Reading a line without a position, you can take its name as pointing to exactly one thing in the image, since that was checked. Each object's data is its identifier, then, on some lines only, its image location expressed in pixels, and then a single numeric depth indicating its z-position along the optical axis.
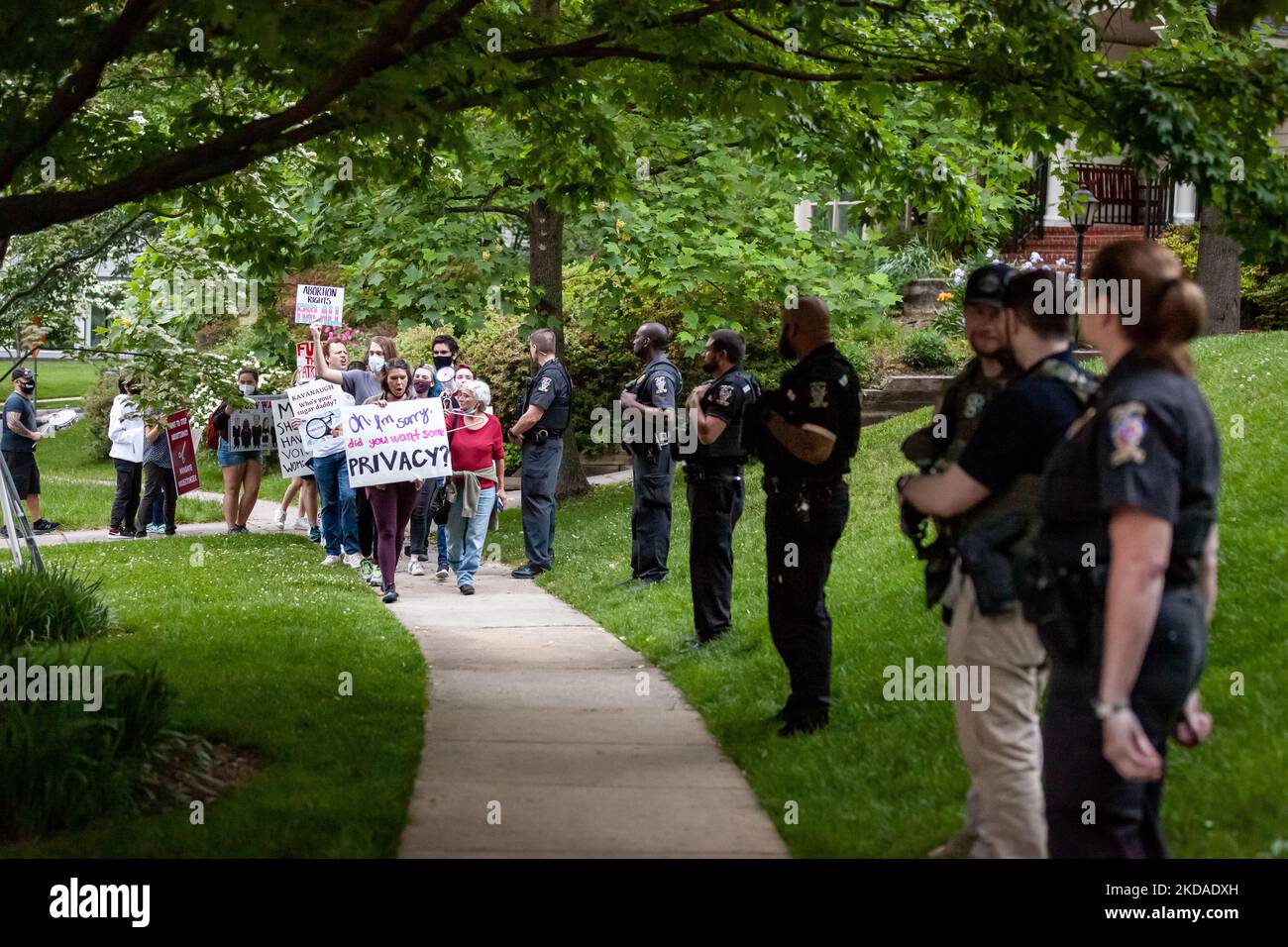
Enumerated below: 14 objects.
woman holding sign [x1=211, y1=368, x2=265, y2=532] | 17.42
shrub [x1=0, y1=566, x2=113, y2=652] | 10.00
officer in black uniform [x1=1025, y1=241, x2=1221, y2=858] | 3.81
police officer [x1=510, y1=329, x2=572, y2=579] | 13.98
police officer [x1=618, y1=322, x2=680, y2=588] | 12.06
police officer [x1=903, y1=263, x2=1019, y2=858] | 5.40
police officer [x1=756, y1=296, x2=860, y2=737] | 7.30
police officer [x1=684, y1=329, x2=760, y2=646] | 9.98
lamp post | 11.18
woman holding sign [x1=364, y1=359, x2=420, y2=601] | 12.66
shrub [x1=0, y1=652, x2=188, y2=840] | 6.17
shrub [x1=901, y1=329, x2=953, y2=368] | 22.11
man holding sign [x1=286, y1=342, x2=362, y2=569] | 14.27
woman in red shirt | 13.62
